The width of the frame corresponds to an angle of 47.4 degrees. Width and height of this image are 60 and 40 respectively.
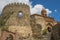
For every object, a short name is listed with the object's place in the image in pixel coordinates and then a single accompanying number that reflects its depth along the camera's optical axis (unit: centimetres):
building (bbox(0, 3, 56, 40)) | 1266
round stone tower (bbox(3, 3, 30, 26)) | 1281
